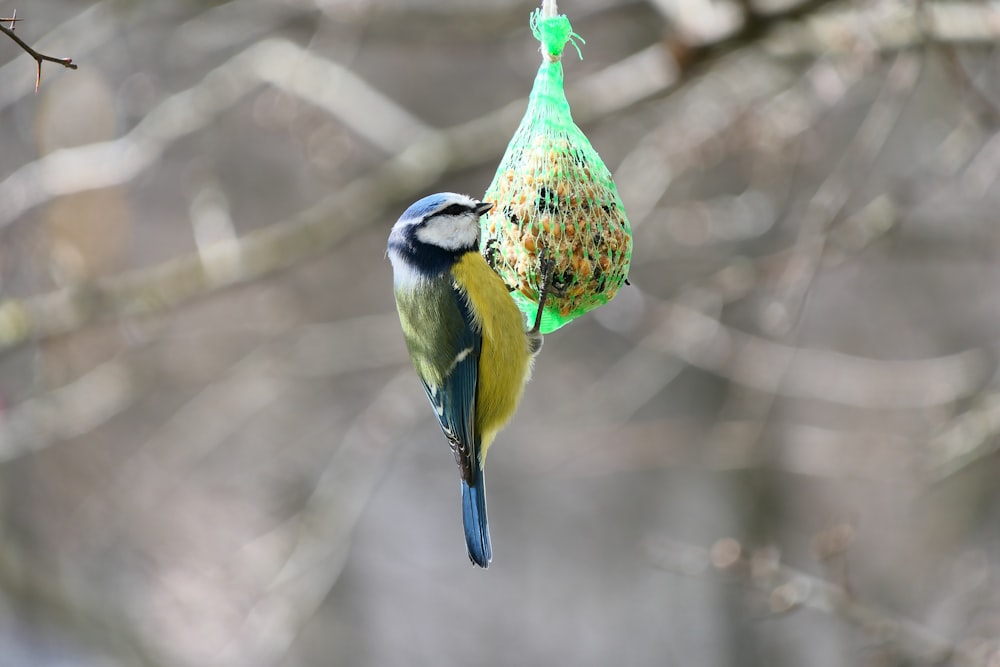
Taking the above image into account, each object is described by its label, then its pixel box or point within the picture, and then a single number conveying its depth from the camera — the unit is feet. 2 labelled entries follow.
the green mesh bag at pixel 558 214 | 17.43
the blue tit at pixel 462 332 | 17.92
